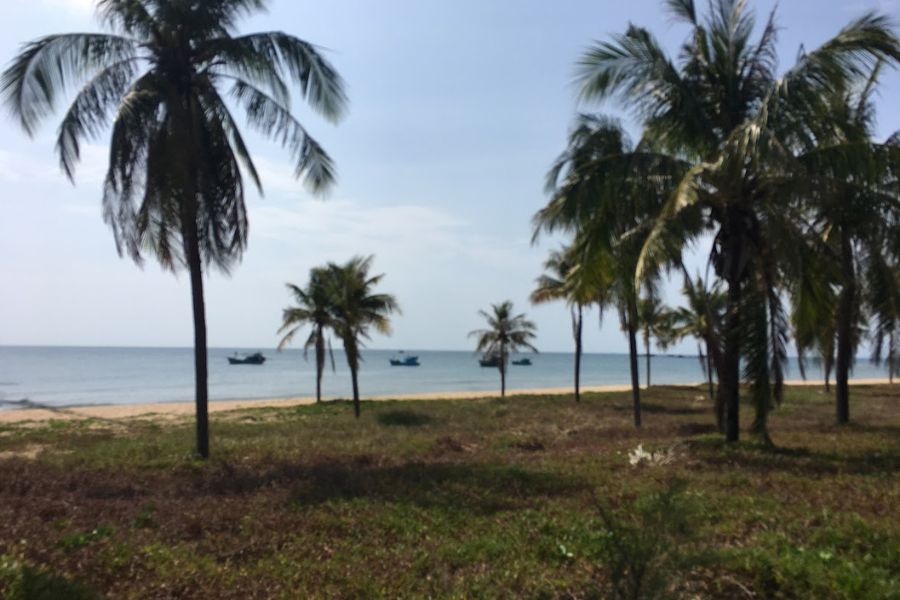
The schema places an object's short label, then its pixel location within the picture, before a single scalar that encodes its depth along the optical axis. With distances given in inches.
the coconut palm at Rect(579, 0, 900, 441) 407.5
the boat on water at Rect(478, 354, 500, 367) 1451.3
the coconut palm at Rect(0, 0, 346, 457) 467.5
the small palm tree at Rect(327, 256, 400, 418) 1005.8
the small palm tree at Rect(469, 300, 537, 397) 1433.3
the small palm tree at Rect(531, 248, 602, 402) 1163.9
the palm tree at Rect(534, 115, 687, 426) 467.8
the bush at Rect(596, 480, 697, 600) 153.8
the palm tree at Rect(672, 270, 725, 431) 443.2
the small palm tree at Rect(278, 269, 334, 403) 1169.4
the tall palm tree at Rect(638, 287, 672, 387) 1309.2
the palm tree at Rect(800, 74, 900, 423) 404.5
